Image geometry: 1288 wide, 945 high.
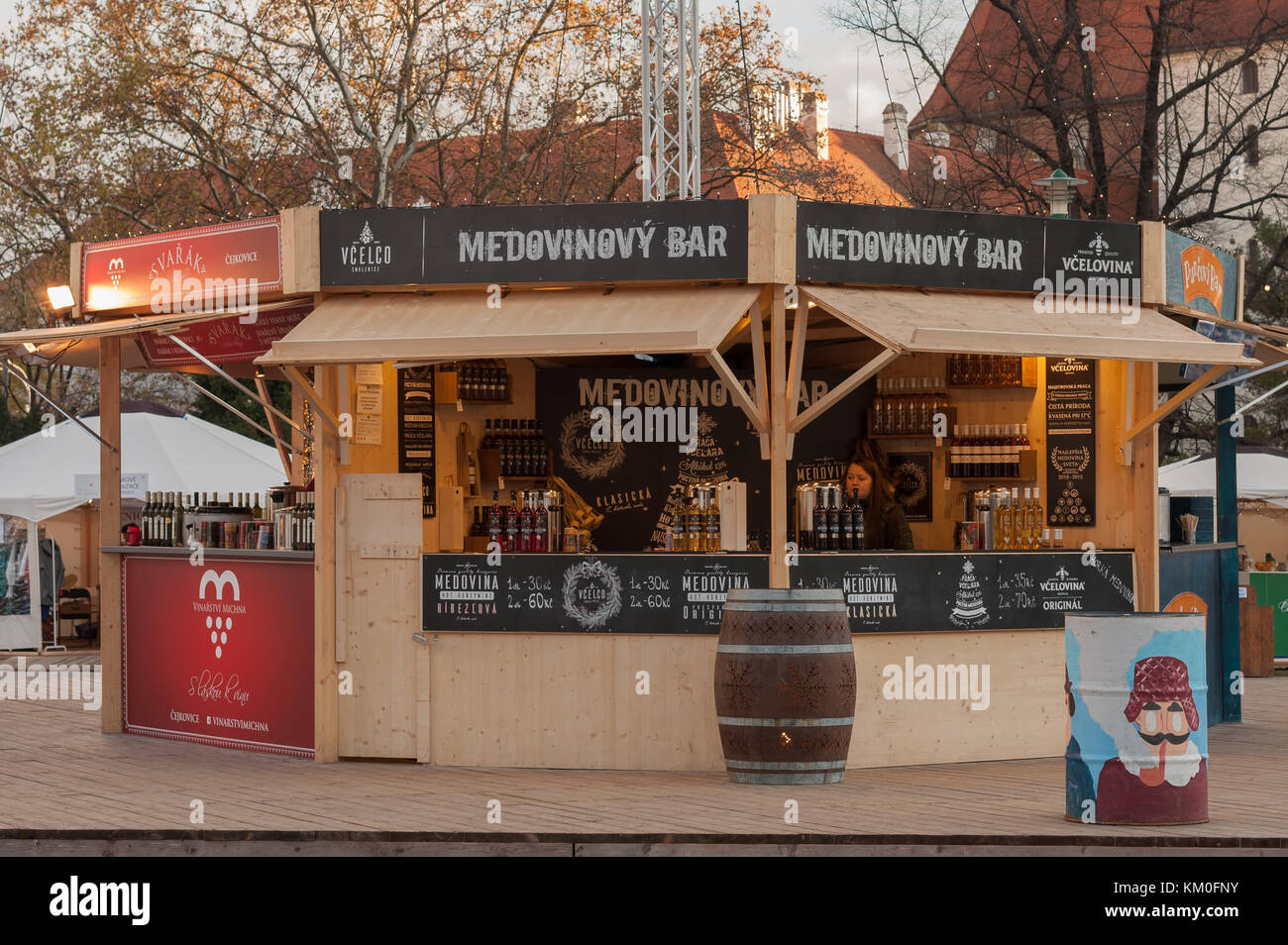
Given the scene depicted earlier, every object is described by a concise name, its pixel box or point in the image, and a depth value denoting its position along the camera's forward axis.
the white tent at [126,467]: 19.45
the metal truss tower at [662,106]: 16.05
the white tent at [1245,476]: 20.17
